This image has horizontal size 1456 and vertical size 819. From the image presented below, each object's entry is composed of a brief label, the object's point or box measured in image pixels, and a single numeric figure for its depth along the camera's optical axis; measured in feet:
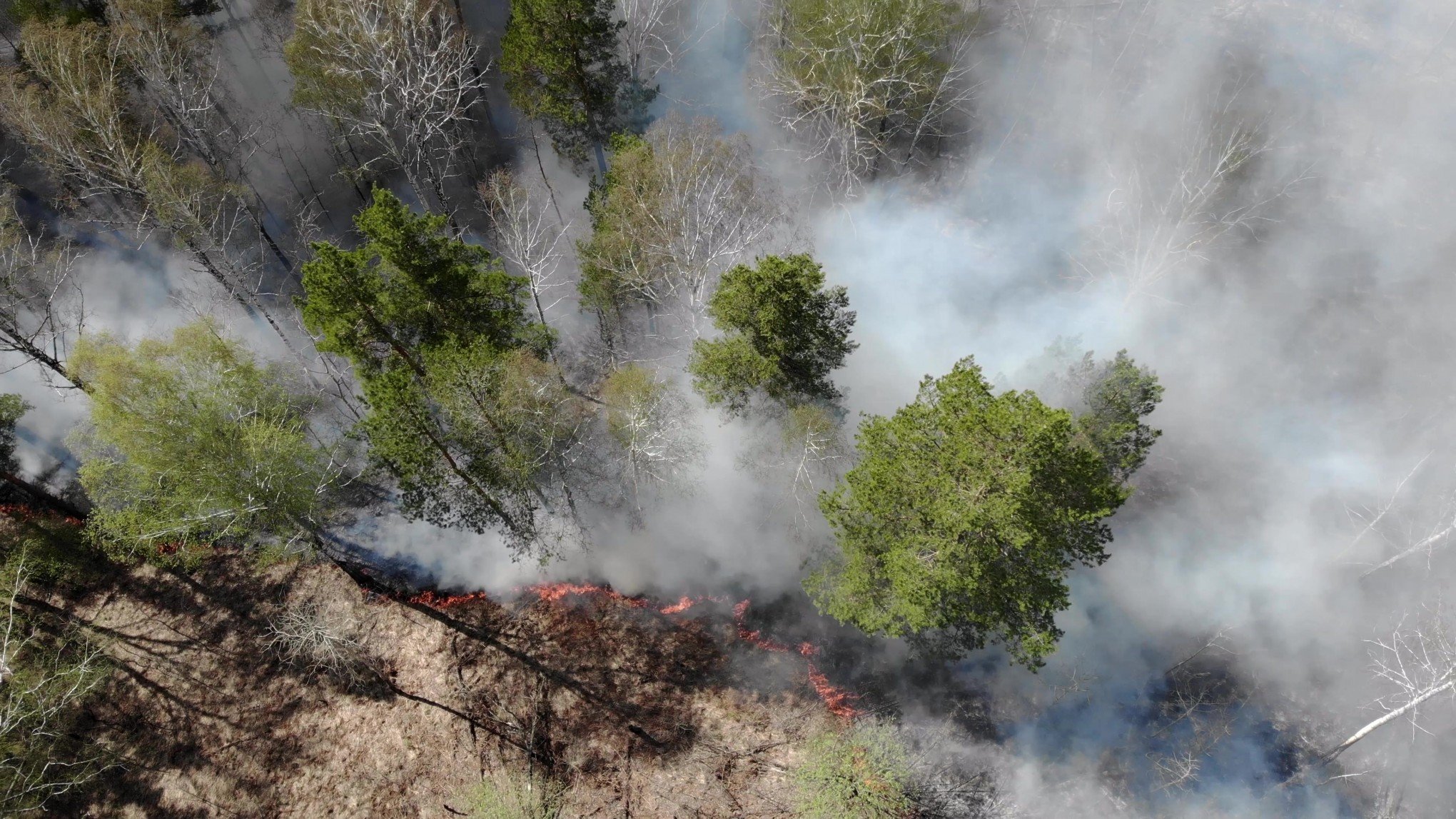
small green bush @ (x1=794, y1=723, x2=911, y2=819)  62.90
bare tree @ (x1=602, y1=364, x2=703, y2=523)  71.77
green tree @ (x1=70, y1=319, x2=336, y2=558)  62.34
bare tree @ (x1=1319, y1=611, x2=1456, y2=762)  67.97
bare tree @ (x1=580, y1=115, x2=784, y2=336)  72.84
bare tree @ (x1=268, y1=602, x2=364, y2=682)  70.90
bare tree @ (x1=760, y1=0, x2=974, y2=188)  84.94
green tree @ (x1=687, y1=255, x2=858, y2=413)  58.44
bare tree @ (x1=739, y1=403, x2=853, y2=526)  69.05
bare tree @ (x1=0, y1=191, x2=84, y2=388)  73.61
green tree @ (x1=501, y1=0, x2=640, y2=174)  75.66
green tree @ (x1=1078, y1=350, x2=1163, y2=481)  59.98
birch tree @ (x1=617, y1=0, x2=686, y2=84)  90.12
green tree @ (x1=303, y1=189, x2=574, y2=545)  58.13
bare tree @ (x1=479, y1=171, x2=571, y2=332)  91.30
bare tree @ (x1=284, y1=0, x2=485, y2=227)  74.69
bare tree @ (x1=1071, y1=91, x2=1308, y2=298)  95.30
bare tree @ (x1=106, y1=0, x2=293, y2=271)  77.51
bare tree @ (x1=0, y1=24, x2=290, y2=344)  74.43
